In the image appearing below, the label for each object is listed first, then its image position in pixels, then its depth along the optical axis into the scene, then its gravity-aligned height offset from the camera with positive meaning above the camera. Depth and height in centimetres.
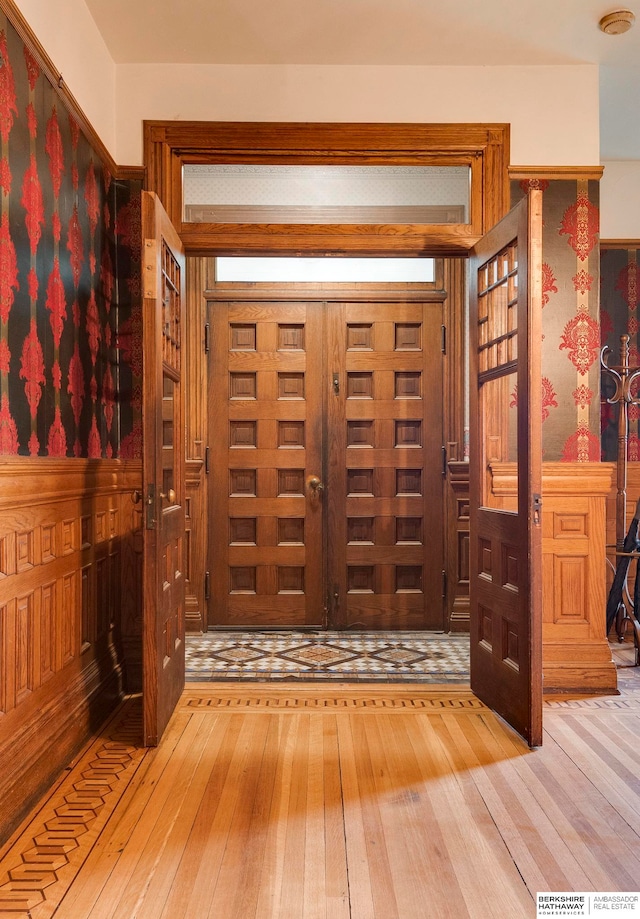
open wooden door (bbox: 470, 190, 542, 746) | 285 -4
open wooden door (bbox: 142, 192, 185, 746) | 285 -10
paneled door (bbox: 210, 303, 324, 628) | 507 -8
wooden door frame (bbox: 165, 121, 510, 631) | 358 +152
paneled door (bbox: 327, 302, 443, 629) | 507 -7
